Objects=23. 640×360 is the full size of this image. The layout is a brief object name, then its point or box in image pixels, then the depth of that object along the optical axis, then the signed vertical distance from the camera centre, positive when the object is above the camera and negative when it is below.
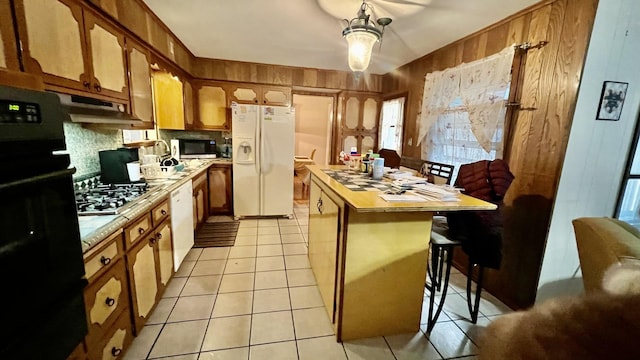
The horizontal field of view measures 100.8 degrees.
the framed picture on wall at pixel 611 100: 1.78 +0.30
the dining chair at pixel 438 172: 2.26 -0.31
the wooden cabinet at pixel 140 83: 2.14 +0.34
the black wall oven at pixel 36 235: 0.74 -0.37
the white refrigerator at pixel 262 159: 3.72 -0.43
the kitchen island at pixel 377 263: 1.58 -0.79
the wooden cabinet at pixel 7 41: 1.08 +0.32
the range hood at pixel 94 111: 1.58 +0.07
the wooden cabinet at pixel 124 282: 1.19 -0.87
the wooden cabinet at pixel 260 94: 4.12 +0.54
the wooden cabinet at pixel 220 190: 3.89 -0.92
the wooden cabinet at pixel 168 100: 3.13 +0.31
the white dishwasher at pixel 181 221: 2.25 -0.86
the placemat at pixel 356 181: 1.87 -0.37
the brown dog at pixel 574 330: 0.24 -0.18
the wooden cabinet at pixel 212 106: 4.05 +0.32
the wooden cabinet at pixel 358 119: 4.60 +0.25
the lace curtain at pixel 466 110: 2.30 +0.28
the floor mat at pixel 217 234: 3.12 -1.34
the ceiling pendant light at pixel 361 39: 1.83 +0.66
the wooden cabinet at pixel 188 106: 3.74 +0.28
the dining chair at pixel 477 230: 1.69 -0.58
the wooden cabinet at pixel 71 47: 1.21 +0.40
